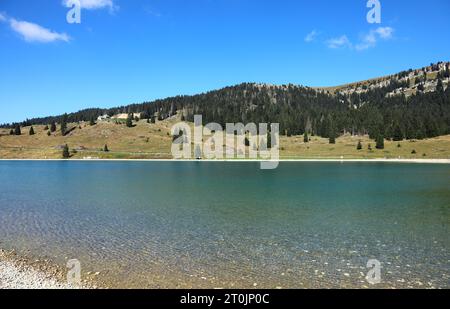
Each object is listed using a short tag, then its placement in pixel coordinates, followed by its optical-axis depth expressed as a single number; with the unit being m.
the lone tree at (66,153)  160.76
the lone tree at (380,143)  151.62
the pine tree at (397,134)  169.12
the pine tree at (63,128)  196.62
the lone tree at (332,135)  174.62
